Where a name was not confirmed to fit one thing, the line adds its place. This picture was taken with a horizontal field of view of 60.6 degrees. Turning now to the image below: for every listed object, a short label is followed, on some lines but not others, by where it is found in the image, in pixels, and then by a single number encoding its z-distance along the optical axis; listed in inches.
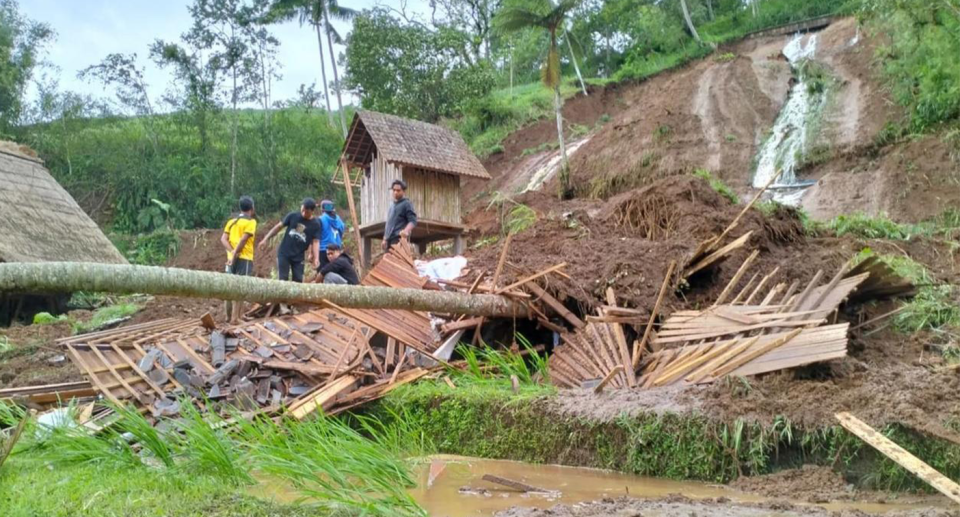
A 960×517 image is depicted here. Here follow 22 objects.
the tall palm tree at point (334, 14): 1284.4
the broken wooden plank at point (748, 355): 253.9
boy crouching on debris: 404.2
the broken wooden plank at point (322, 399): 281.3
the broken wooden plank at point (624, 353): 280.1
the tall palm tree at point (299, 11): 1261.1
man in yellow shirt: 421.4
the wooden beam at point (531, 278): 344.3
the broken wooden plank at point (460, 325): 355.4
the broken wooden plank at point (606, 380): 263.9
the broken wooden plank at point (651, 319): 298.4
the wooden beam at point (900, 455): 184.7
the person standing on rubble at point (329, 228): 447.8
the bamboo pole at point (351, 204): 590.6
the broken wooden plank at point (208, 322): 350.0
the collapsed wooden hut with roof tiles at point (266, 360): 301.4
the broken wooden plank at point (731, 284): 323.9
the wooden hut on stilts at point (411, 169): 598.5
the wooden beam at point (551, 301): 345.7
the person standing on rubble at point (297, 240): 428.8
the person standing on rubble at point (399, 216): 440.5
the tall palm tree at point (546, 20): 777.6
